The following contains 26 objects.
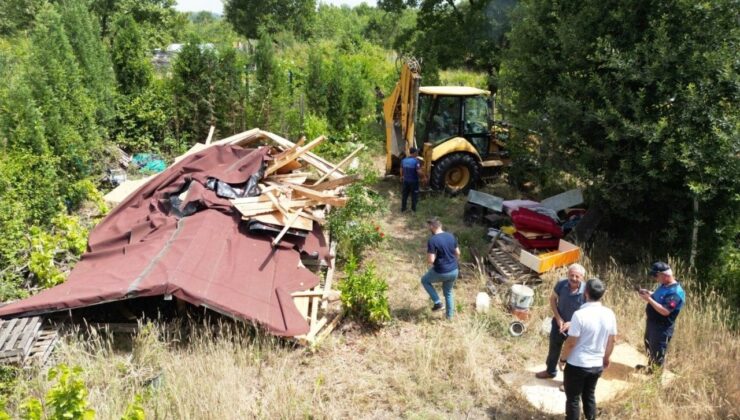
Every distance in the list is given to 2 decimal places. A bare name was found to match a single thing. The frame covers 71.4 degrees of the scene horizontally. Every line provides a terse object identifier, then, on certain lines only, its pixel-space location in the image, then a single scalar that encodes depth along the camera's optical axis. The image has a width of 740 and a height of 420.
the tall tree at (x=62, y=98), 8.90
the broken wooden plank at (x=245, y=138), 10.44
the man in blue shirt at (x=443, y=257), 6.29
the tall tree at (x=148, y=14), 23.12
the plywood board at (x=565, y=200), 9.11
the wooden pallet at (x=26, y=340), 4.92
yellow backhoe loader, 10.55
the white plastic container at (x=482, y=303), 6.71
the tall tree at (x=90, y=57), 11.16
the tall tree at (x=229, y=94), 13.07
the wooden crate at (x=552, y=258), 7.10
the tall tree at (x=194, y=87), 12.73
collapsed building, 5.59
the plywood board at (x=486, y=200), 9.38
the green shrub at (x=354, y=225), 8.16
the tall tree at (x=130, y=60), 12.54
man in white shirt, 4.26
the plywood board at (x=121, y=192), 8.52
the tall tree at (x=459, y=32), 16.05
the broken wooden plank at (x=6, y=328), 5.03
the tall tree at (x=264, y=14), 34.84
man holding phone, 5.02
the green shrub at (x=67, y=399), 3.45
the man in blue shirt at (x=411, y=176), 9.86
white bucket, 6.57
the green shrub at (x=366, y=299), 6.14
